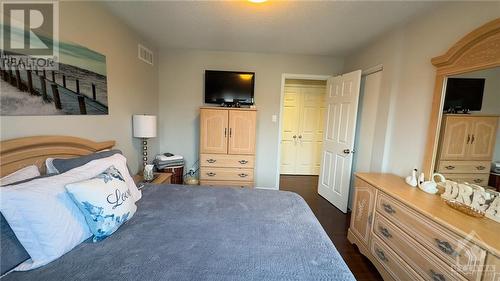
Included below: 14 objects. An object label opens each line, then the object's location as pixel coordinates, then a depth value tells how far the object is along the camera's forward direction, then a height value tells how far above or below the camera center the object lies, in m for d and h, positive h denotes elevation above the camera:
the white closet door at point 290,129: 4.86 -0.19
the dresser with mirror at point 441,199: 1.22 -0.54
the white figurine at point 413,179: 1.90 -0.47
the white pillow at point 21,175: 1.11 -0.37
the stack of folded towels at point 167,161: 3.08 -0.68
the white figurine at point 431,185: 1.74 -0.48
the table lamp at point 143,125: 2.57 -0.14
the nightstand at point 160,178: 2.41 -0.75
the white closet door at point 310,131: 4.86 -0.20
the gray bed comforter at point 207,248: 0.92 -0.67
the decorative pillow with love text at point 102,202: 1.08 -0.49
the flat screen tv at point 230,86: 3.32 +0.51
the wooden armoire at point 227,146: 3.03 -0.40
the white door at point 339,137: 2.91 -0.21
